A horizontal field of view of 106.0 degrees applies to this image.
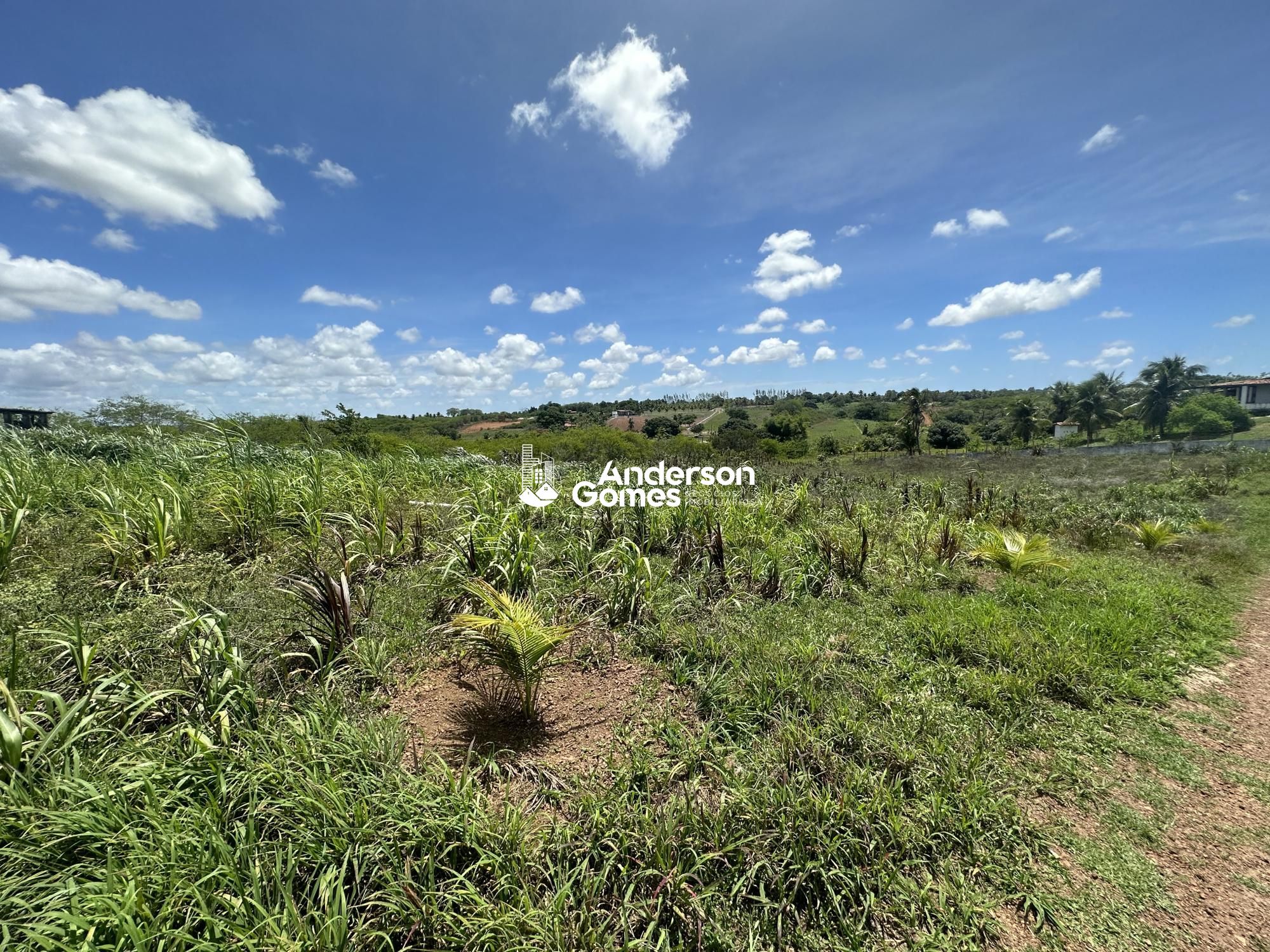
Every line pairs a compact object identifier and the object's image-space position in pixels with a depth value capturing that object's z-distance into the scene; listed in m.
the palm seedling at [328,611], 2.71
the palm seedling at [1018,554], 4.66
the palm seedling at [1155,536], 5.69
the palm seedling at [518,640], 2.31
